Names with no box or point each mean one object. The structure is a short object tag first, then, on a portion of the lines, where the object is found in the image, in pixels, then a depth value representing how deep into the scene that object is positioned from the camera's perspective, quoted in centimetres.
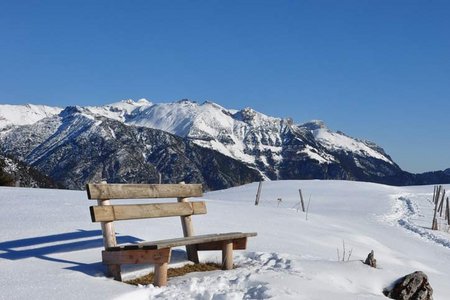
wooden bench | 721
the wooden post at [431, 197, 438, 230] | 2652
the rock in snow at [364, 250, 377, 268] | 930
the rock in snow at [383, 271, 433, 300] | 828
